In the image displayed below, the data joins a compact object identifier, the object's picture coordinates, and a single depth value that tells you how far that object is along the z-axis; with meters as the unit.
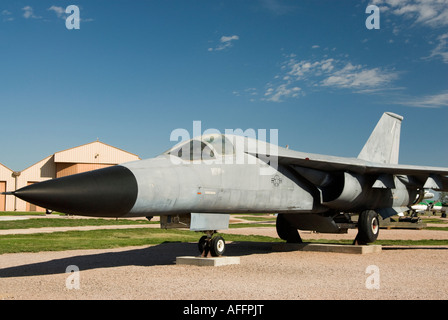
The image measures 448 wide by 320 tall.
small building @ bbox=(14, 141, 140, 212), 53.31
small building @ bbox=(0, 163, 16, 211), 55.25
